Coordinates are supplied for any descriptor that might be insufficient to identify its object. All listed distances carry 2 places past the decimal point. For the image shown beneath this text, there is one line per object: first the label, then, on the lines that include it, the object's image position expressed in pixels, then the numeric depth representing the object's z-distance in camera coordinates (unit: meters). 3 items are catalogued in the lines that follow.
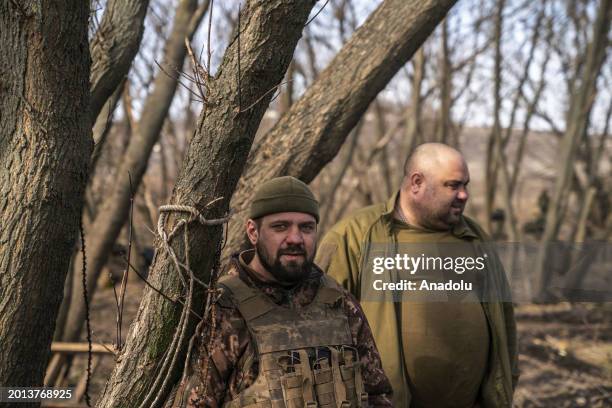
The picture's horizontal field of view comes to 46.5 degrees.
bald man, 3.44
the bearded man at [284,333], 2.29
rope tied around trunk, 2.29
